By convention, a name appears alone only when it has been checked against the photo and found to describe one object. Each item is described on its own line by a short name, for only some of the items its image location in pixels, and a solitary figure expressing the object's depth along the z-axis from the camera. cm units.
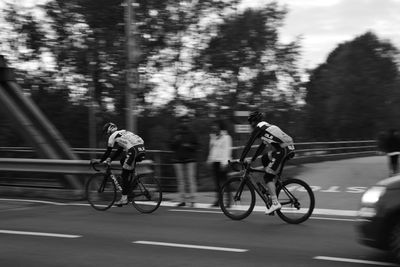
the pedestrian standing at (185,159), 1150
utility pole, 1559
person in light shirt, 1123
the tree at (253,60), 2381
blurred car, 575
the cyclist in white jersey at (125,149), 1043
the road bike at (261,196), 887
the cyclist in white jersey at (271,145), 883
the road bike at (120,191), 1045
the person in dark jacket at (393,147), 1565
